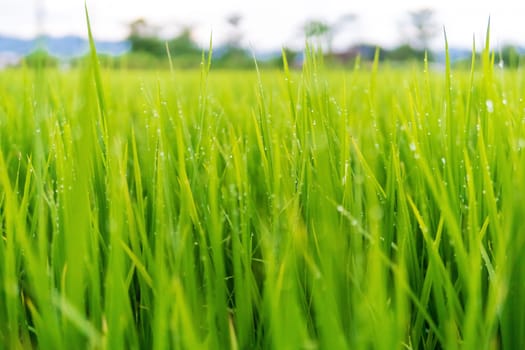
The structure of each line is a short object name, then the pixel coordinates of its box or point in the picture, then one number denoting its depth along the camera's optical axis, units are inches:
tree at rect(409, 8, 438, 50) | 1278.3
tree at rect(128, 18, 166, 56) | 1063.6
